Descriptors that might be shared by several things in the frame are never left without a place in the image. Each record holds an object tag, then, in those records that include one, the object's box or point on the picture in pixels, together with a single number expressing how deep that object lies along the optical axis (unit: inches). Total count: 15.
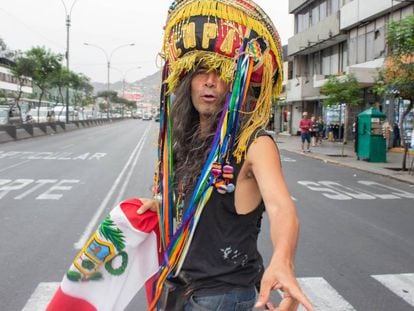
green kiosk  760.3
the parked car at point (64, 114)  2204.0
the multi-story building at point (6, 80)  2652.1
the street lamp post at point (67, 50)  1674.5
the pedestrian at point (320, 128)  1260.7
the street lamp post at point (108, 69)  2929.4
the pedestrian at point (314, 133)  1122.4
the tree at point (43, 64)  1467.8
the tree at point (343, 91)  855.1
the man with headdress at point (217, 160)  71.1
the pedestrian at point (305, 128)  947.3
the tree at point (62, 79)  1714.6
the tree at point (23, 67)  1450.5
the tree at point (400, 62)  563.2
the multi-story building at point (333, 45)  1047.9
